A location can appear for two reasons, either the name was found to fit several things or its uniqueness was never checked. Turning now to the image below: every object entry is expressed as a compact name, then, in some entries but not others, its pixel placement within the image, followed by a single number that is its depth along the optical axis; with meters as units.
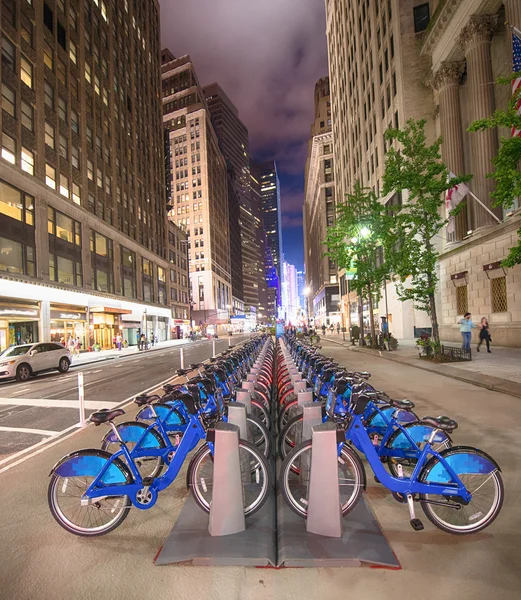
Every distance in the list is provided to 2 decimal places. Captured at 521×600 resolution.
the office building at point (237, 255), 171.75
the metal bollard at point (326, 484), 3.38
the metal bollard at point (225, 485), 3.44
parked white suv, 16.31
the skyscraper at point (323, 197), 90.81
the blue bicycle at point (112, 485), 3.57
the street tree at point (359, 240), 27.05
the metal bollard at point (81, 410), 7.99
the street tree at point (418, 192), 17.94
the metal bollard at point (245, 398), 5.53
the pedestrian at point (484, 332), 19.63
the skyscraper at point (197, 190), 111.75
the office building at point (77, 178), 27.89
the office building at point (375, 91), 33.22
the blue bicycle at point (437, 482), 3.44
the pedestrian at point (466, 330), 17.61
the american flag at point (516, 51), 13.52
